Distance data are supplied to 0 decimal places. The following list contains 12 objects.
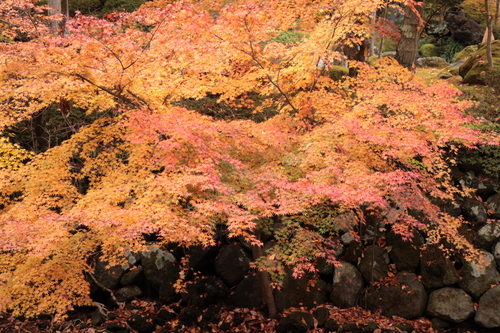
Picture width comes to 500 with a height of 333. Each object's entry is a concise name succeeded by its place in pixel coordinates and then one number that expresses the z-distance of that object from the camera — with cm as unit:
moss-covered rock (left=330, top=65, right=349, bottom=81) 1498
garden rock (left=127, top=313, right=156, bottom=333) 894
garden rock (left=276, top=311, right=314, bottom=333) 860
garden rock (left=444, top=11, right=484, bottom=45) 2341
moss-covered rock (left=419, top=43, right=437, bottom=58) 2412
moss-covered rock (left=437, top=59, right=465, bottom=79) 1806
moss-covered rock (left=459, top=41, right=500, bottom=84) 1479
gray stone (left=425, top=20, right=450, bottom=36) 2453
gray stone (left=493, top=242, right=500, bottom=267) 917
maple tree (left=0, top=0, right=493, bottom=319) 674
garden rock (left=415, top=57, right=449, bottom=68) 2189
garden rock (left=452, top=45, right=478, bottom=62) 2112
